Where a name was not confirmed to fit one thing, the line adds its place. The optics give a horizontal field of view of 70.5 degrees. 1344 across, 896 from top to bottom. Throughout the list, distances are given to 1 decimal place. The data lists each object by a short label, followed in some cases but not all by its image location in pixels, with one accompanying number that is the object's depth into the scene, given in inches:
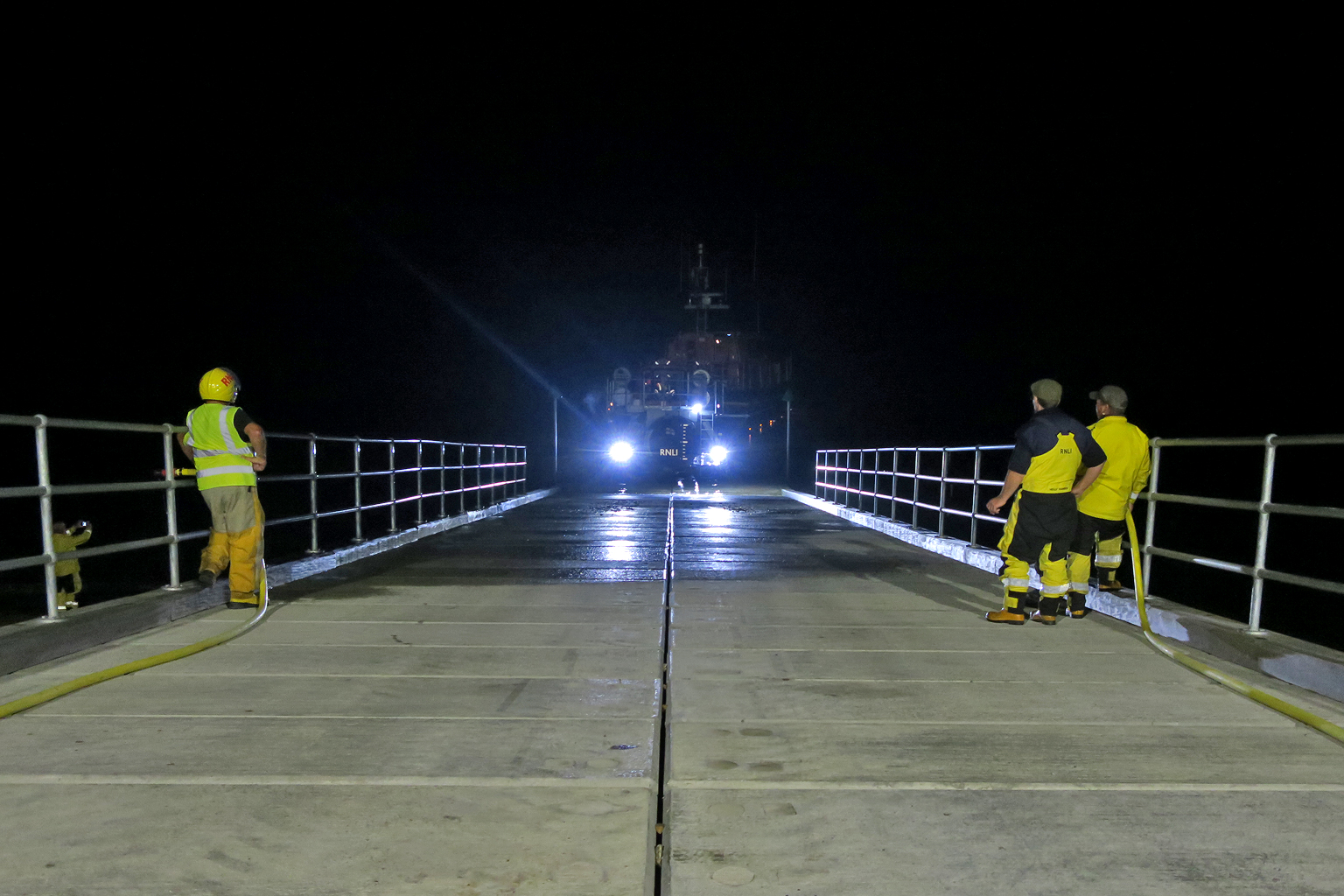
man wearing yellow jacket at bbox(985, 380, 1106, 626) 247.1
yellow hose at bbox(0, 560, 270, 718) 158.8
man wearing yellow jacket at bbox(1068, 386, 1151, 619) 259.4
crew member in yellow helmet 254.7
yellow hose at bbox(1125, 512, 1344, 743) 150.7
